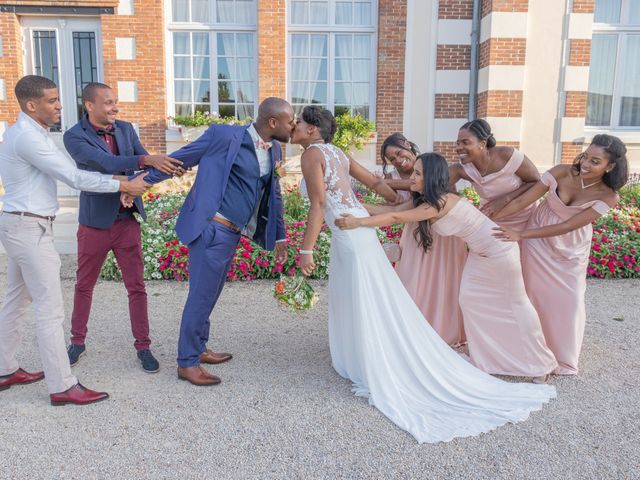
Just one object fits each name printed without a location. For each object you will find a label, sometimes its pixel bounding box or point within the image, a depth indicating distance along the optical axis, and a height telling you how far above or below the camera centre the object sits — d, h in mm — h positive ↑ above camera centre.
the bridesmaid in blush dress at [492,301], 3938 -1266
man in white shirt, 3395 -531
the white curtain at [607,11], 10680 +2392
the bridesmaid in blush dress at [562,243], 3947 -853
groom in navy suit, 3697 -486
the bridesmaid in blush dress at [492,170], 4180 -305
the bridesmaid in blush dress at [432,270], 4523 -1163
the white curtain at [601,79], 10938 +1083
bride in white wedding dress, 3609 -1359
